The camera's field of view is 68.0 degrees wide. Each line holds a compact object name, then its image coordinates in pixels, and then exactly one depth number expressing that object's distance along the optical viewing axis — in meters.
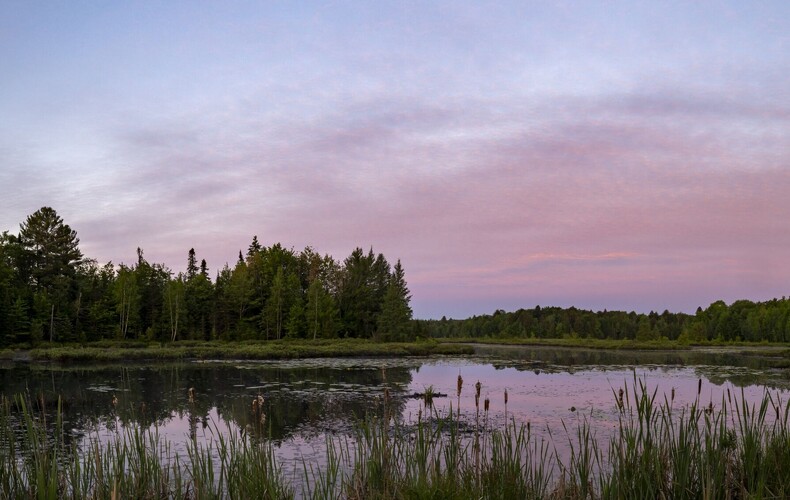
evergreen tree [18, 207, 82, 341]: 62.47
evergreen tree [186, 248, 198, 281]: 95.56
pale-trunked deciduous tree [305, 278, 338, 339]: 67.44
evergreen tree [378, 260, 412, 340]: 67.94
